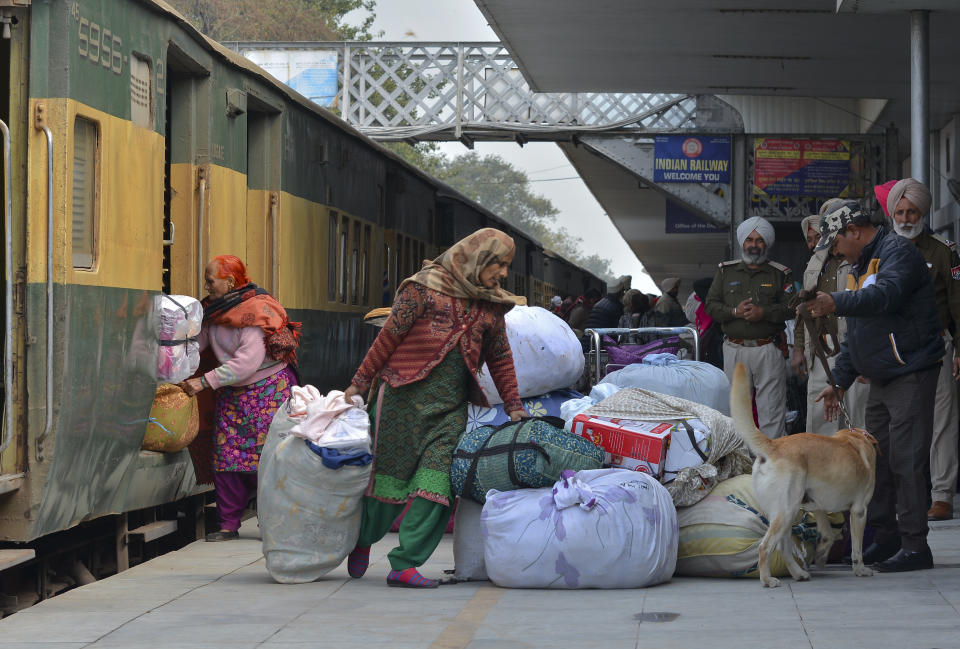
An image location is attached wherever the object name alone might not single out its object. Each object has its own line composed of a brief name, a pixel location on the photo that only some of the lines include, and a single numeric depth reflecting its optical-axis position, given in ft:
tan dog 39.70
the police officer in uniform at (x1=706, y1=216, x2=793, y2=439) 64.90
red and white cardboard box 44.68
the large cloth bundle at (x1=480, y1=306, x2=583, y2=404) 54.34
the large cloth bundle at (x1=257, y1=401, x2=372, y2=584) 41.57
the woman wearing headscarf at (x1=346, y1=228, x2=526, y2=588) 41.39
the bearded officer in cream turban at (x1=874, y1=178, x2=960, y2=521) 50.31
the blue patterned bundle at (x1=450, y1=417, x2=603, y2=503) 41.75
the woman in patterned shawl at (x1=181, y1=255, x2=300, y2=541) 51.93
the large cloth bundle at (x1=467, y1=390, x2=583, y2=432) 53.93
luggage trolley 70.74
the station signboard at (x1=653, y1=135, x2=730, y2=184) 121.49
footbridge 126.21
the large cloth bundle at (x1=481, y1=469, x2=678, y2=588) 40.04
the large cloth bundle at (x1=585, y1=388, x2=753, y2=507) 44.11
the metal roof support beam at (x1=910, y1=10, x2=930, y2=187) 63.67
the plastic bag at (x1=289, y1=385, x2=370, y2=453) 41.34
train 38.68
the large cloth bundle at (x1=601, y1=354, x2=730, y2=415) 59.93
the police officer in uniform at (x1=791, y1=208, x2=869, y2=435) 56.85
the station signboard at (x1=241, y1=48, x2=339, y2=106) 141.08
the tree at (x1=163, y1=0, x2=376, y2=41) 347.56
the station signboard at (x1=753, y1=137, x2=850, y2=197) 113.09
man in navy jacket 41.96
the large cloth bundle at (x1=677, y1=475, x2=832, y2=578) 42.45
